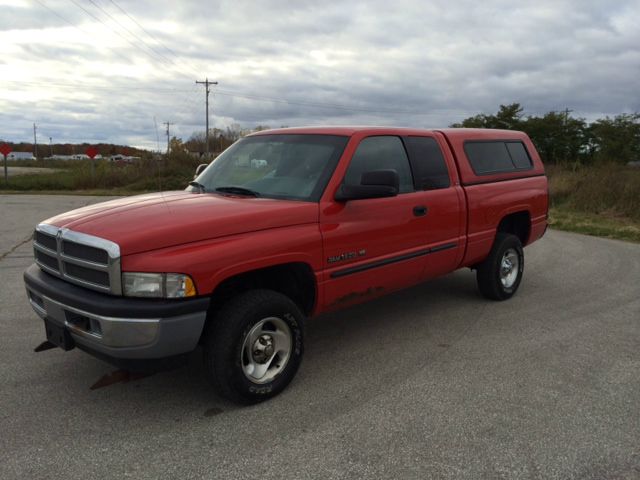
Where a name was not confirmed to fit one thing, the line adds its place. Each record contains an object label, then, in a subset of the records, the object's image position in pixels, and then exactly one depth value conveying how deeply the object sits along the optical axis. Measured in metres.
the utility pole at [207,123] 52.91
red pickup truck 3.02
